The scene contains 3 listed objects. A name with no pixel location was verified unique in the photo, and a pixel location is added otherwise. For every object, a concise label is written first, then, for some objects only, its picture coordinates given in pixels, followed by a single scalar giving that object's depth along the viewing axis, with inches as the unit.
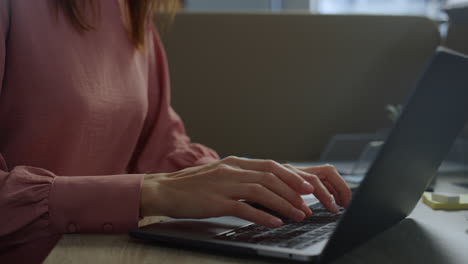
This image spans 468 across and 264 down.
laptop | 16.6
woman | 21.5
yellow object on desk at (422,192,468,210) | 26.8
